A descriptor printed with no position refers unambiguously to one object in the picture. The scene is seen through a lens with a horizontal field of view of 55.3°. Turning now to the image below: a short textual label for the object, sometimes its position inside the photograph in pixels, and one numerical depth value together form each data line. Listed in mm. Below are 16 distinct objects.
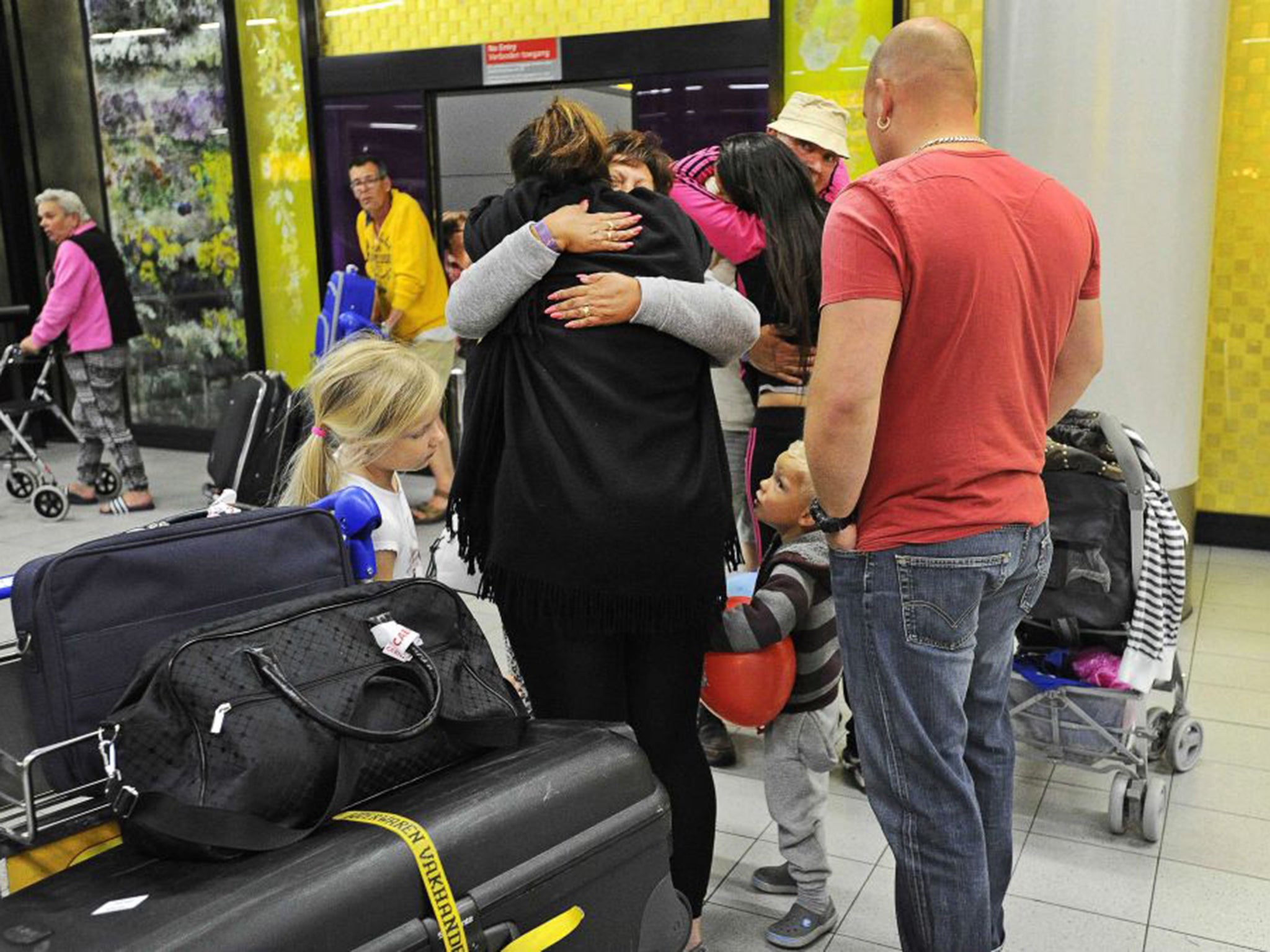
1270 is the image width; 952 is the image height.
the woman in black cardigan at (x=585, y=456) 1907
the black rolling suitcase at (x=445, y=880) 1170
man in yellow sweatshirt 6258
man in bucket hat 3221
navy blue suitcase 1381
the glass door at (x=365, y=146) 6730
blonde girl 2223
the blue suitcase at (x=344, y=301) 6070
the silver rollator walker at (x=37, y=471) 6160
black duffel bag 1264
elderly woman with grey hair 6051
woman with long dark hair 2832
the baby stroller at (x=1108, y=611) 2730
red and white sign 6230
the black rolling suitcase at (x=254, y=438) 4797
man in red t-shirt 1680
